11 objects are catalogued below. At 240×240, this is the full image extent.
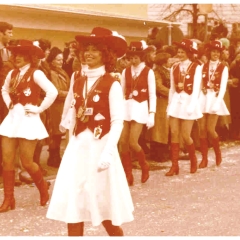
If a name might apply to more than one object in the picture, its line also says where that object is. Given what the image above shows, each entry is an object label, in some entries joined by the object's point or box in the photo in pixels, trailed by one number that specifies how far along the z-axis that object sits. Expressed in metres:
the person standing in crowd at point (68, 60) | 11.96
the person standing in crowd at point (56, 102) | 10.86
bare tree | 25.26
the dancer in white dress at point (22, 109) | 8.04
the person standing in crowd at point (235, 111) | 15.48
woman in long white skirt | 5.86
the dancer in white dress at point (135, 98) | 9.84
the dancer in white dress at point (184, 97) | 10.55
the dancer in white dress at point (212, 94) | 11.30
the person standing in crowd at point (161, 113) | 11.96
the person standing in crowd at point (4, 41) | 9.55
